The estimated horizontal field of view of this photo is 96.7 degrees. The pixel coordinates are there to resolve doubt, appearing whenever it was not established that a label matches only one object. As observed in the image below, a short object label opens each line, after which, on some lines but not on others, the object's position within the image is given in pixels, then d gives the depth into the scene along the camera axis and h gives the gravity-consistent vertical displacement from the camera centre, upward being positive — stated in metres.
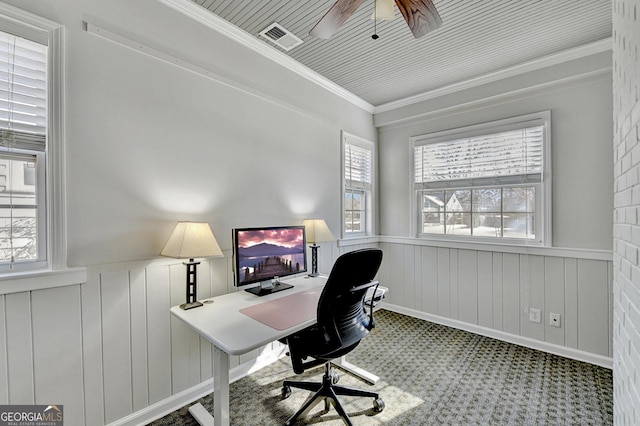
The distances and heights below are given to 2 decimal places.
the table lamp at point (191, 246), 1.72 -0.21
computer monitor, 1.97 -0.33
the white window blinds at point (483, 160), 2.78 +0.55
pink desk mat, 1.61 -0.61
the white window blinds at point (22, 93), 1.39 +0.61
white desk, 1.39 -0.62
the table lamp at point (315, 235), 2.62 -0.22
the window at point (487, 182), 2.76 +0.31
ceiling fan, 1.53 +1.11
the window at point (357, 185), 3.46 +0.33
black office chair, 1.56 -0.67
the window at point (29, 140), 1.40 +0.38
